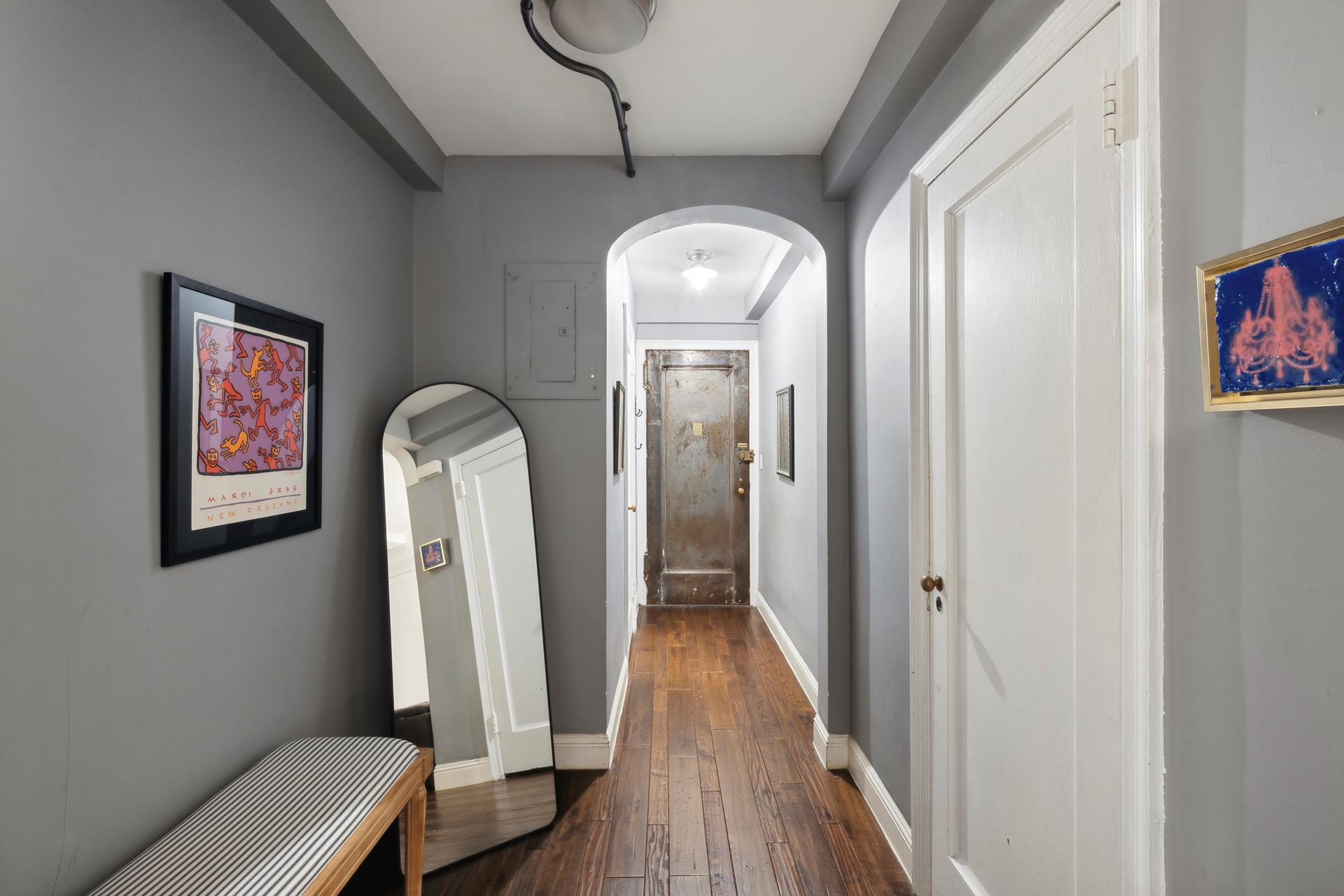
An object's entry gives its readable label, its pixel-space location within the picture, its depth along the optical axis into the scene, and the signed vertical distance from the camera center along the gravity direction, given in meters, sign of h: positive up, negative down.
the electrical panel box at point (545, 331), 2.59 +0.48
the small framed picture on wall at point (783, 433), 4.06 +0.09
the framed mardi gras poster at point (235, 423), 1.30 +0.07
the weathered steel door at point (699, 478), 5.27 -0.26
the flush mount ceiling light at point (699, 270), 4.00 +1.14
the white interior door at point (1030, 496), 1.09 -0.11
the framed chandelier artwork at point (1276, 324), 0.66 +0.13
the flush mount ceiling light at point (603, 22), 1.62 +1.11
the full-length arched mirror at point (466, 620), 2.14 -0.60
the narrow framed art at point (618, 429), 3.13 +0.10
